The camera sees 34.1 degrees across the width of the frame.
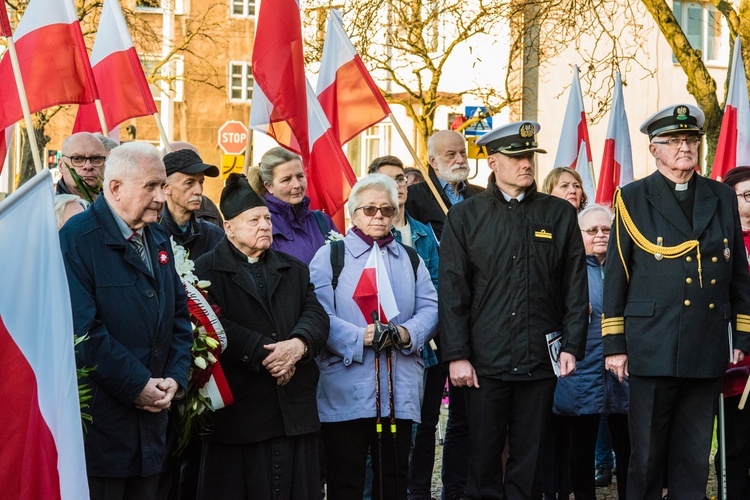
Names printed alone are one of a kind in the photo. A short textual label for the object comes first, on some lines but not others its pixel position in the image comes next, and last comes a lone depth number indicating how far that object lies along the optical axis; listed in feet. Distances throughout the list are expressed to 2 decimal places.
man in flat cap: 22.86
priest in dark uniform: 21.36
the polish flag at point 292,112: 28.84
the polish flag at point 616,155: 38.88
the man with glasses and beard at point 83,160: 25.46
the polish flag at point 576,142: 39.09
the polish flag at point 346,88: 30.55
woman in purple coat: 25.04
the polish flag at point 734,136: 34.99
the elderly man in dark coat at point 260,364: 20.30
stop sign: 95.66
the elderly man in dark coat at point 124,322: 17.13
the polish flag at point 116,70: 29.94
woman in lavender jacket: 21.90
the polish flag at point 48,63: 27.89
